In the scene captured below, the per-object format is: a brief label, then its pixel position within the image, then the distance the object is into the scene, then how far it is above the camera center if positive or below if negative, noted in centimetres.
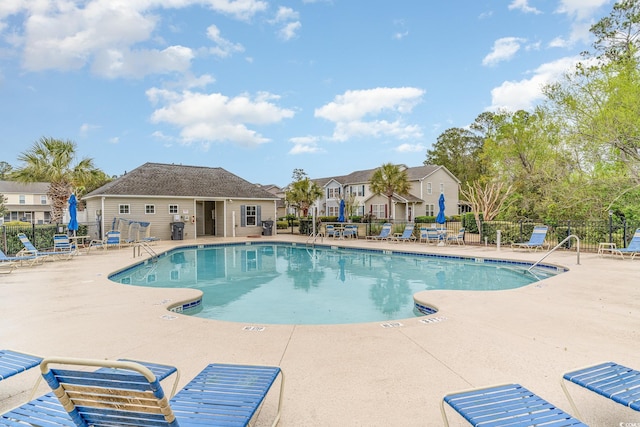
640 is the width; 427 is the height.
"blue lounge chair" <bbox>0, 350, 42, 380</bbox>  276 -112
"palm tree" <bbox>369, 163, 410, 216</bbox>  2511 +230
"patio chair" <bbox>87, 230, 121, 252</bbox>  1552 -87
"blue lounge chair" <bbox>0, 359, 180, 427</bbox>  215 -117
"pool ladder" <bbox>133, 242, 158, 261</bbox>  1357 -133
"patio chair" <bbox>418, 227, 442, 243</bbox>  1669 -98
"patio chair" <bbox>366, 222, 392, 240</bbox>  1855 -97
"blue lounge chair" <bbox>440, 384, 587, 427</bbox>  209 -119
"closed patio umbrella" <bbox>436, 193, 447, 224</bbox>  1705 -16
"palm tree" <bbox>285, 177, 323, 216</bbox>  2850 +172
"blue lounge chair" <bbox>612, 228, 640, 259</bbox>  1112 -117
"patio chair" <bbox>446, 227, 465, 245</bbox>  1662 -115
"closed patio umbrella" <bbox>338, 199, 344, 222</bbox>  2216 +28
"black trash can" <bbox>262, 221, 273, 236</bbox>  2373 -76
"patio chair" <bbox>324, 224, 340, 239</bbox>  2111 -93
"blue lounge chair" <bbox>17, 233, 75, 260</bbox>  1168 -99
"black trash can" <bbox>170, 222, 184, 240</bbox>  2066 -70
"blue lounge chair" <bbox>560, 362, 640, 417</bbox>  231 -117
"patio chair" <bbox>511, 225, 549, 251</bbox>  1350 -101
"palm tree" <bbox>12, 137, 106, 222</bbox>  1805 +257
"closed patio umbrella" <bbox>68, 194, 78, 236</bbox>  1473 +24
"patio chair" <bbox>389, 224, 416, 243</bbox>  1803 -115
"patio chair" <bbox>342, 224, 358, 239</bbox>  2048 -97
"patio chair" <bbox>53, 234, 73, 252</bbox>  1259 -76
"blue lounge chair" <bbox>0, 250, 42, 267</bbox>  1049 -111
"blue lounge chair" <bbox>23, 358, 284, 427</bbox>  168 -84
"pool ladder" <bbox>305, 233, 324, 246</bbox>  1858 -133
